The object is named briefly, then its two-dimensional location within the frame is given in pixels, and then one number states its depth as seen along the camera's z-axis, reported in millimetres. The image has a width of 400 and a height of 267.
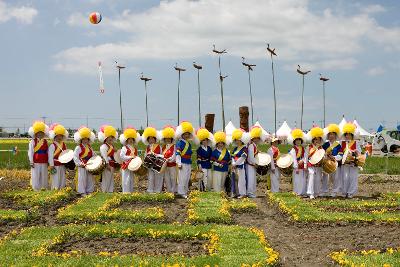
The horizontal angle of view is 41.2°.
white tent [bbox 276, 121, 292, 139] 43956
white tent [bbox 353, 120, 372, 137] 53175
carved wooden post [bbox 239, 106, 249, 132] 22359
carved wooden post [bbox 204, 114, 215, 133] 21656
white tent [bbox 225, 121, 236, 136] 41588
